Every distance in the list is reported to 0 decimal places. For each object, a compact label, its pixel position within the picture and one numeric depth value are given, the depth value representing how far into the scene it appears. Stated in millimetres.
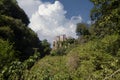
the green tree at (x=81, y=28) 21605
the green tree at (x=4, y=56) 2942
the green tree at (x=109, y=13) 3639
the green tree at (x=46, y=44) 24152
